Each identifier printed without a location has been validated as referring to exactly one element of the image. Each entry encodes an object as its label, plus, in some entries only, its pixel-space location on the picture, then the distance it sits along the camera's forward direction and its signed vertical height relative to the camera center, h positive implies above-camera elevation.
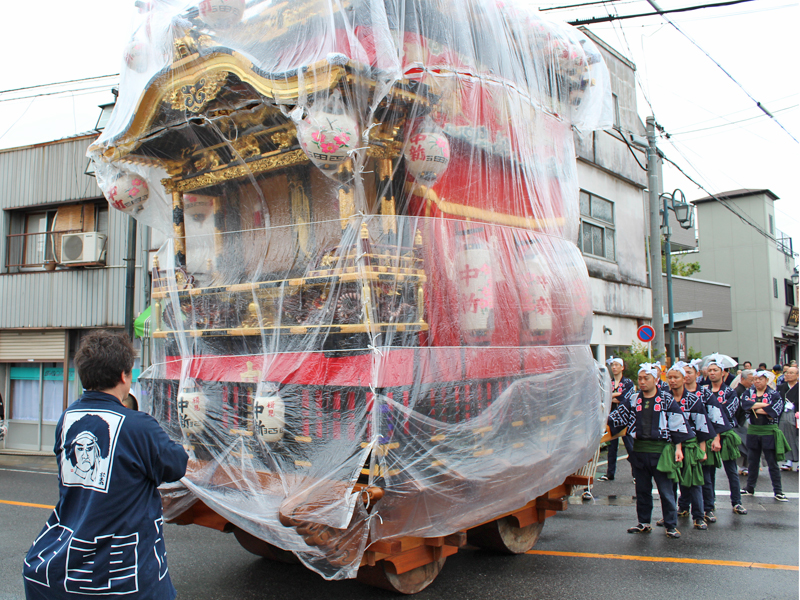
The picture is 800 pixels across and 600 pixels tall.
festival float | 4.01 +0.73
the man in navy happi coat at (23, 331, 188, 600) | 2.47 -0.58
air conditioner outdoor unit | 12.88 +2.17
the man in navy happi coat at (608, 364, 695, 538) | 6.16 -0.91
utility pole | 12.81 +2.27
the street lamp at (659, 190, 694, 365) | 14.26 +3.09
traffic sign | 12.20 +0.31
